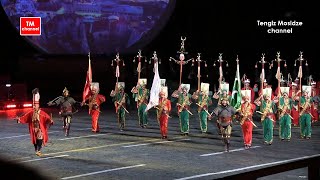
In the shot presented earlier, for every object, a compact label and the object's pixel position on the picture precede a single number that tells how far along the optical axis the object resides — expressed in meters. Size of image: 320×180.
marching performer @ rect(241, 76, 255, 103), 23.67
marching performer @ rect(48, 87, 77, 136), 22.80
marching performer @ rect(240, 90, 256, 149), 20.16
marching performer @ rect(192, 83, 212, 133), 23.94
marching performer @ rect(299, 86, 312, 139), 22.19
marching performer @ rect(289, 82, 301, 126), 23.91
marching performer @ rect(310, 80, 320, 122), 24.89
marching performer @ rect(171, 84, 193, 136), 22.94
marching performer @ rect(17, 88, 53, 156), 18.11
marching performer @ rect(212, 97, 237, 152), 19.45
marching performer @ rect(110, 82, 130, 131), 24.70
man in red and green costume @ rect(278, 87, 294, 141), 21.73
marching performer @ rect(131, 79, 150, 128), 25.22
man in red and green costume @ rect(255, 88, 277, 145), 20.86
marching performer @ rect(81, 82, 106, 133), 23.81
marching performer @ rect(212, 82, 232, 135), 22.11
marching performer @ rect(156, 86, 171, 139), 22.11
